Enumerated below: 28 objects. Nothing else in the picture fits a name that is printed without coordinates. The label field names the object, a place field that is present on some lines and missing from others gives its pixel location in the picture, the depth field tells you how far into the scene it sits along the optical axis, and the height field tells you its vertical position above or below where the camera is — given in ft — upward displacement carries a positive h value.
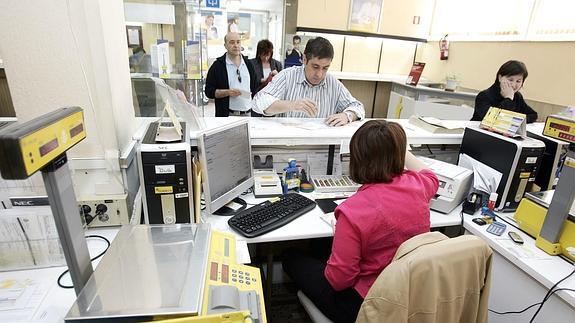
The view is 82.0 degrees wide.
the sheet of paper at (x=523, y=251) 4.44 -2.45
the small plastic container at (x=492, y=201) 5.49 -2.20
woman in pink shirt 3.75 -1.75
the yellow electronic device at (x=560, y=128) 3.94 -0.73
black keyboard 4.58 -2.33
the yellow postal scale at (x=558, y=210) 4.08 -1.91
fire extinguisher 16.43 +0.50
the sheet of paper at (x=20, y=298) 3.00 -2.40
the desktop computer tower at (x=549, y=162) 5.77 -1.64
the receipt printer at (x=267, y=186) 5.61 -2.21
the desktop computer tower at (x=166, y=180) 3.94 -1.58
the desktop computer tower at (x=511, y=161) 5.33 -1.56
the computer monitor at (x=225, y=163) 4.56 -1.63
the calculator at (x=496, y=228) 4.98 -2.42
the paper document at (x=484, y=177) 5.61 -1.90
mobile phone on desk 4.75 -2.41
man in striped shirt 6.90 -0.93
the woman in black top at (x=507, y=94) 8.84 -0.85
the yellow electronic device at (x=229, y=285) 2.58 -1.97
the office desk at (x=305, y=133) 5.79 -1.39
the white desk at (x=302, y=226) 4.58 -2.43
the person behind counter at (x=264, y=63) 11.48 -0.45
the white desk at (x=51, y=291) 2.99 -2.40
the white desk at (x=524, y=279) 3.96 -2.67
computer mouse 5.24 -2.42
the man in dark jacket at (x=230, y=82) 10.11 -1.03
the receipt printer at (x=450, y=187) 5.47 -2.02
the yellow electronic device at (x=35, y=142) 1.72 -0.57
